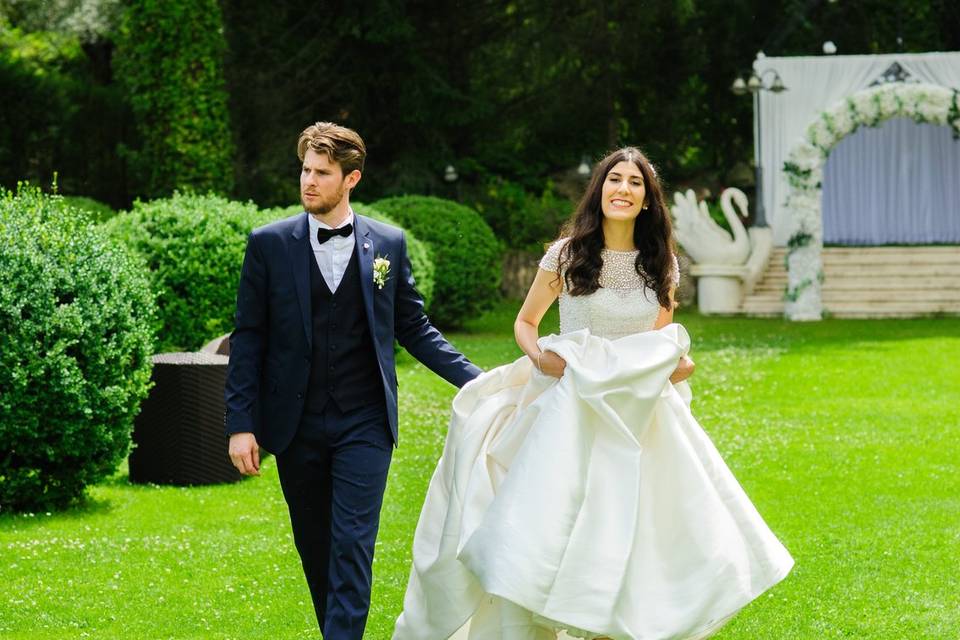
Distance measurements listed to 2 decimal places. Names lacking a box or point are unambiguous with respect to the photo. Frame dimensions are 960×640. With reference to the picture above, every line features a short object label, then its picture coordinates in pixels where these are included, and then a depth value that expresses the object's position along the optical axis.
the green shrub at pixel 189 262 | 13.40
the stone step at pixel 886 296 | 24.16
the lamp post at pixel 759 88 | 24.56
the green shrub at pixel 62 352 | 8.16
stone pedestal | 24.75
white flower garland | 23.62
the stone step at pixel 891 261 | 25.58
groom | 4.84
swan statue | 24.77
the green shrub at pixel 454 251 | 20.12
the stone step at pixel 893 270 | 25.14
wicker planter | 9.66
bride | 4.62
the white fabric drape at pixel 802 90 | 26.09
